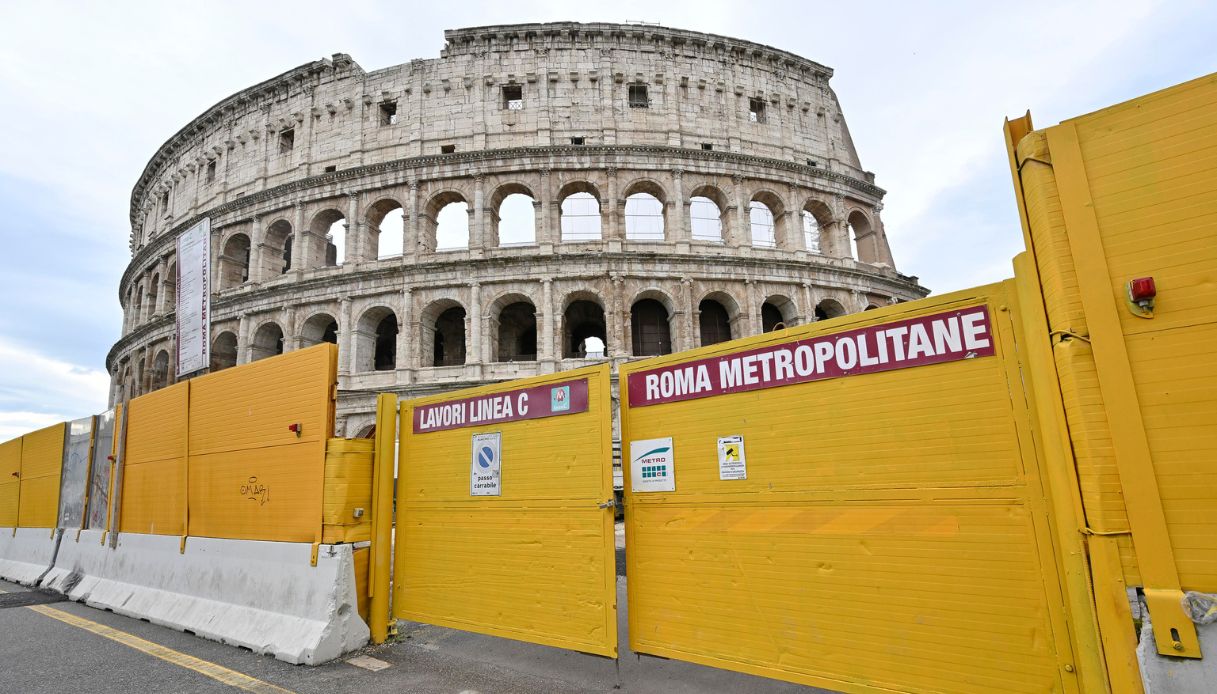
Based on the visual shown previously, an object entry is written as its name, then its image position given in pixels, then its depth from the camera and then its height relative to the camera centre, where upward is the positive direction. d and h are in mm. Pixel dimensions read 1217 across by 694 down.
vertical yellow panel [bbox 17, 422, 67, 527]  10312 +414
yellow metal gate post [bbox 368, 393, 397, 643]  5633 -400
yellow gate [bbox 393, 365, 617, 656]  4562 -387
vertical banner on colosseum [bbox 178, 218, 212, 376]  11266 +3775
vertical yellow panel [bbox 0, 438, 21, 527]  11875 +376
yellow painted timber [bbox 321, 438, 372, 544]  5617 -137
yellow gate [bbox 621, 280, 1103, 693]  3020 -389
